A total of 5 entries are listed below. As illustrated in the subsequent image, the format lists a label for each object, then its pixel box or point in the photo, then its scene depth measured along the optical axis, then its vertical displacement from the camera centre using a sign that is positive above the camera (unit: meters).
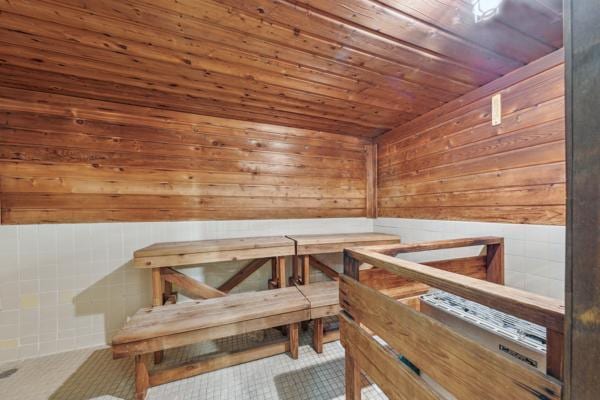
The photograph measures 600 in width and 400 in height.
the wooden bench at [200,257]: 1.78 -0.49
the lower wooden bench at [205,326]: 1.39 -0.85
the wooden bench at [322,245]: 2.14 -0.47
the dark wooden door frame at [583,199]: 0.40 -0.01
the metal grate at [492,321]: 0.87 -0.59
